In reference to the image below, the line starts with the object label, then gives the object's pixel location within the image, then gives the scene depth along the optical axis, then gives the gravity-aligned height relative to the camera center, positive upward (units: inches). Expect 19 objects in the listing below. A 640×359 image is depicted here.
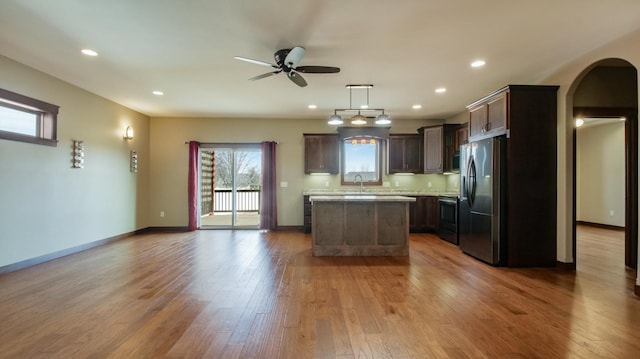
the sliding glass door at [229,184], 298.8 -2.7
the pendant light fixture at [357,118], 197.6 +42.4
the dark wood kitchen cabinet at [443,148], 274.9 +29.6
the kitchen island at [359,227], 191.8 -29.1
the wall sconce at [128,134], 253.1 +39.8
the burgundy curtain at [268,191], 290.8 -9.2
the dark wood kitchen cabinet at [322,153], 293.6 +27.1
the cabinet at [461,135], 257.0 +39.7
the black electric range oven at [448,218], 231.5 -29.7
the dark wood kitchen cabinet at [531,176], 164.2 +2.5
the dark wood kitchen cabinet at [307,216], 281.6 -32.1
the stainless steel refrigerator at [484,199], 166.7 -10.5
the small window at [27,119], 155.3 +34.9
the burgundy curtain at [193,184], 288.0 -2.8
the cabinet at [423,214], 277.9 -30.3
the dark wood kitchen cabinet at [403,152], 295.3 +28.0
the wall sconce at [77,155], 197.6 +17.7
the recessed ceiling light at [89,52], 143.8 +62.0
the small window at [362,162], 301.1 +18.9
